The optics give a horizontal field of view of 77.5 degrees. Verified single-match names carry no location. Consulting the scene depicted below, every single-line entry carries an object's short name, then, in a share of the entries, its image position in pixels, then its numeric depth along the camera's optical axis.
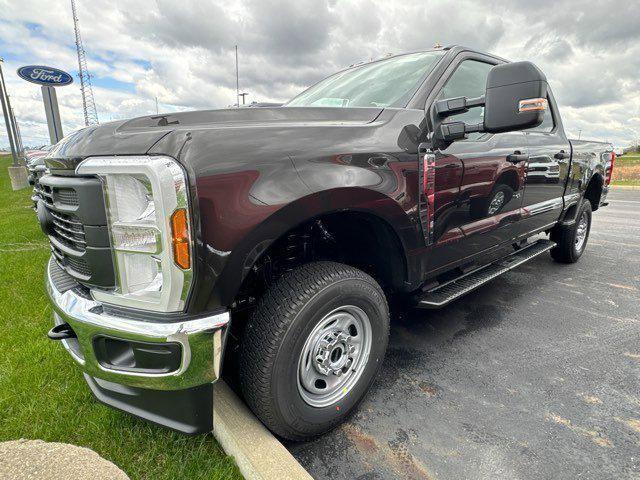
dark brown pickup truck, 1.38
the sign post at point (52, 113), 10.38
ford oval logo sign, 16.14
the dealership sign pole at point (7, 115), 15.33
